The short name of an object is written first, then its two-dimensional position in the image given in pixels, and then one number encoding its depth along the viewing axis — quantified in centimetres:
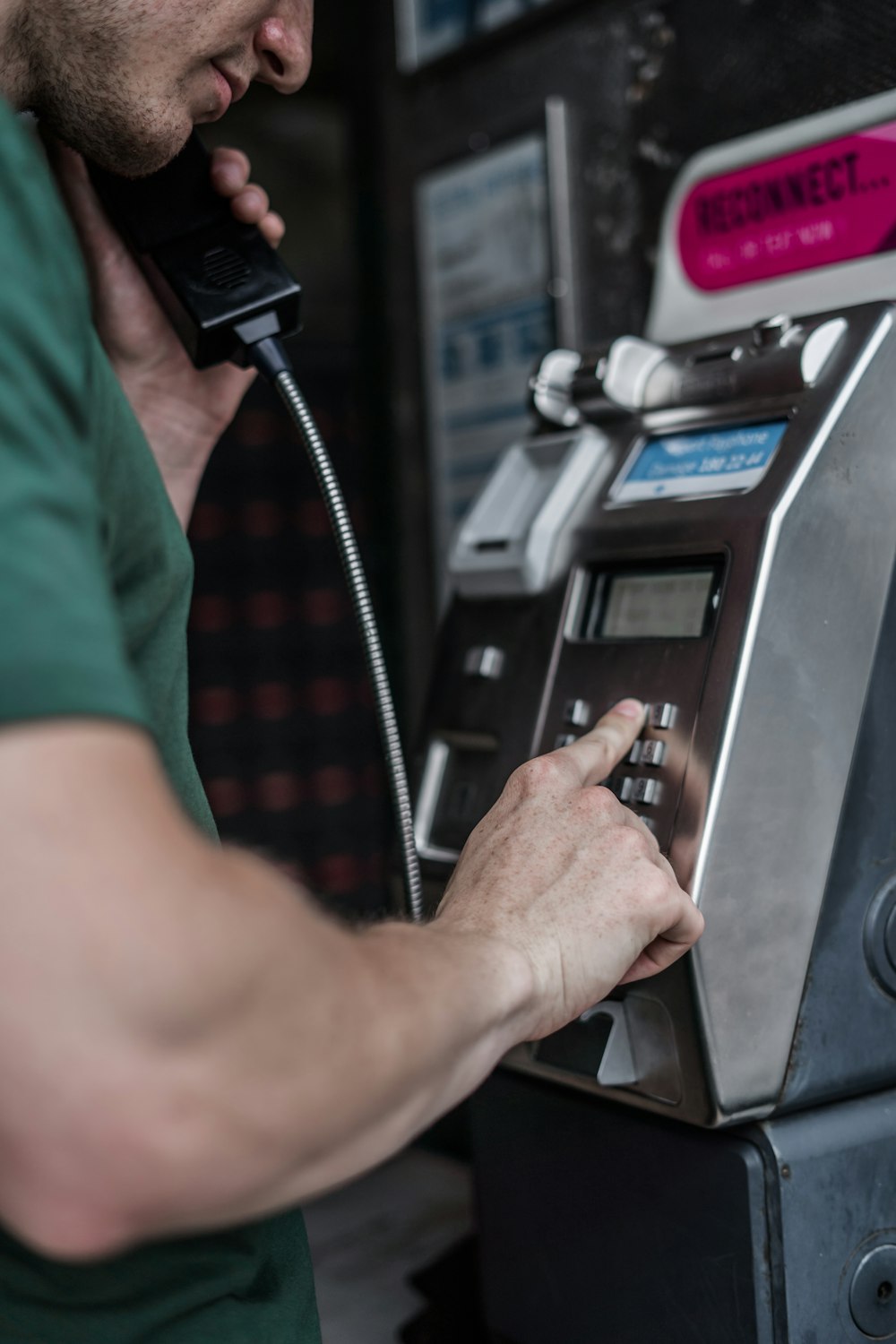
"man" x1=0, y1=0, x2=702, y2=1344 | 44
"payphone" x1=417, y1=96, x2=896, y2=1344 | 83
